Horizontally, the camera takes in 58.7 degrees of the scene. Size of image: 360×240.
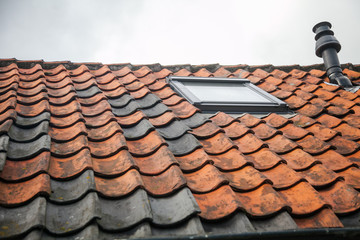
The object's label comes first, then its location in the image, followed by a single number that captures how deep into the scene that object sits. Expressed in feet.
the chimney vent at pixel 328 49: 17.29
